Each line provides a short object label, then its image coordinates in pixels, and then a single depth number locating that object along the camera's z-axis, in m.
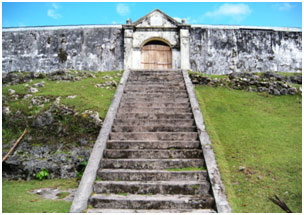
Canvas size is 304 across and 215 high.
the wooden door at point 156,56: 12.84
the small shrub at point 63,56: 13.59
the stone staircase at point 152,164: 4.09
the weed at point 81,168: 5.80
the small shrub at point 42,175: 5.68
